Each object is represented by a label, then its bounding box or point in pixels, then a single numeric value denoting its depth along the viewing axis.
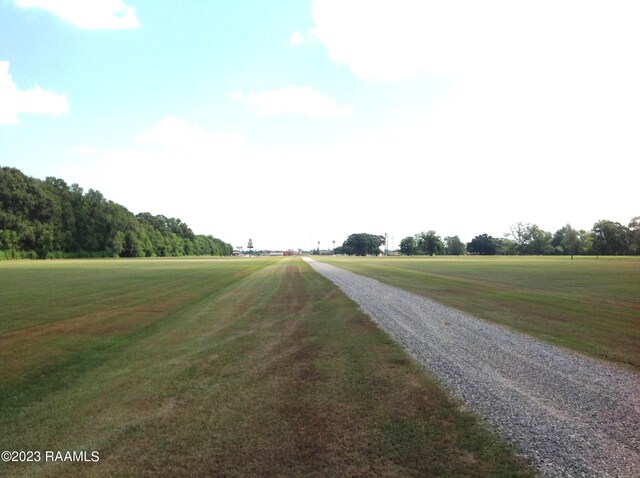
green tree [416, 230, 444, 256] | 197.75
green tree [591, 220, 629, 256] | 144.12
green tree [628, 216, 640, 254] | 134.50
